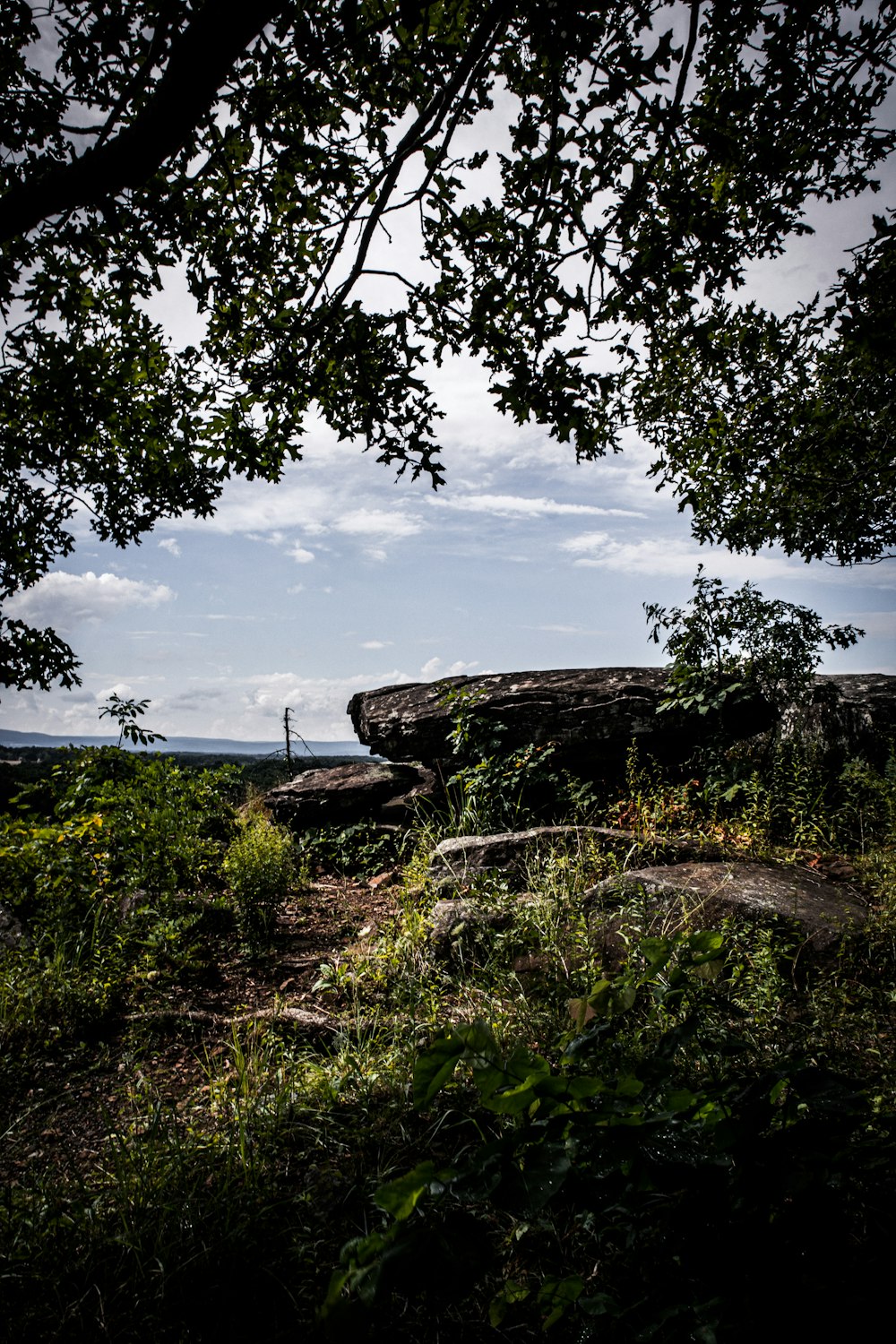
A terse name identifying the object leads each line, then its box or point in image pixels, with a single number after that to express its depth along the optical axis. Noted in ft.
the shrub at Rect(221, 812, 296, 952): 20.34
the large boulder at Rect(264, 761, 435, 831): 28.76
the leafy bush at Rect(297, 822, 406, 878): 26.20
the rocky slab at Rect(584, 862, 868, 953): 13.89
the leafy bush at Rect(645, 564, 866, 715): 24.67
